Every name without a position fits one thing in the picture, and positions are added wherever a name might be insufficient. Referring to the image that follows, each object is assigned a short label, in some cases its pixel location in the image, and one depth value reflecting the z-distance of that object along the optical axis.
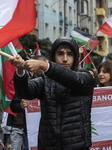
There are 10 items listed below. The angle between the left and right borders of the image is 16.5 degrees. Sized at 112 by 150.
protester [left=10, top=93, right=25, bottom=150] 5.87
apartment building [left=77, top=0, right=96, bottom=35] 44.47
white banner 5.53
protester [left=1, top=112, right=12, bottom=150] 6.49
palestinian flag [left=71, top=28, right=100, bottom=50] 11.08
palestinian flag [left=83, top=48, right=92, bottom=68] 11.67
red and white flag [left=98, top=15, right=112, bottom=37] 7.57
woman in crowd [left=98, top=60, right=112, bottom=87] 5.99
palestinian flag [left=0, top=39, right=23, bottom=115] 6.41
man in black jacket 3.23
